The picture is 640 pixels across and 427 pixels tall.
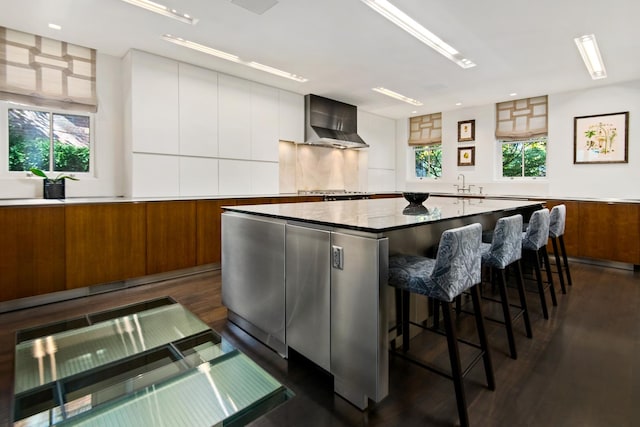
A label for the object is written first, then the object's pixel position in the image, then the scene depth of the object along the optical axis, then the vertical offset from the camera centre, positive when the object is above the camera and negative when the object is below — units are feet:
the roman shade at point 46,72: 11.32 +4.95
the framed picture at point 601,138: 16.33 +3.53
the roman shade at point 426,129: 23.65 +5.77
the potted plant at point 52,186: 11.63 +0.79
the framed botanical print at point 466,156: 21.81 +3.45
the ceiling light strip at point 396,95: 18.13 +6.50
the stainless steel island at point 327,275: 5.12 -1.27
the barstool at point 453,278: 5.01 -1.14
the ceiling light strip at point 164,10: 9.58 +5.95
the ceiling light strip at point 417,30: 9.61 +5.96
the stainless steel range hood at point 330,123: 19.11 +5.18
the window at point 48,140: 11.89 +2.57
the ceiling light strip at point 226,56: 12.01 +6.15
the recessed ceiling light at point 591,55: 11.71 +5.96
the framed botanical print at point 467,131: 21.70 +5.11
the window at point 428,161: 24.18 +3.54
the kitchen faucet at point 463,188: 22.00 +1.34
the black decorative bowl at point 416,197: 8.64 +0.29
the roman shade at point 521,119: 19.02 +5.31
